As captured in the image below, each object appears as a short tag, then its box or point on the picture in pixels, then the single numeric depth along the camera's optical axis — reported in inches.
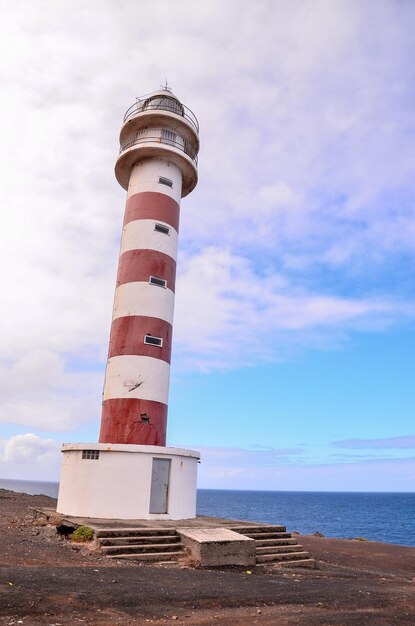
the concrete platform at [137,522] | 575.8
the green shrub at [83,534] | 533.3
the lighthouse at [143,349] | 661.9
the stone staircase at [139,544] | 495.8
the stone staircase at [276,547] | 550.0
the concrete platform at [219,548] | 496.1
